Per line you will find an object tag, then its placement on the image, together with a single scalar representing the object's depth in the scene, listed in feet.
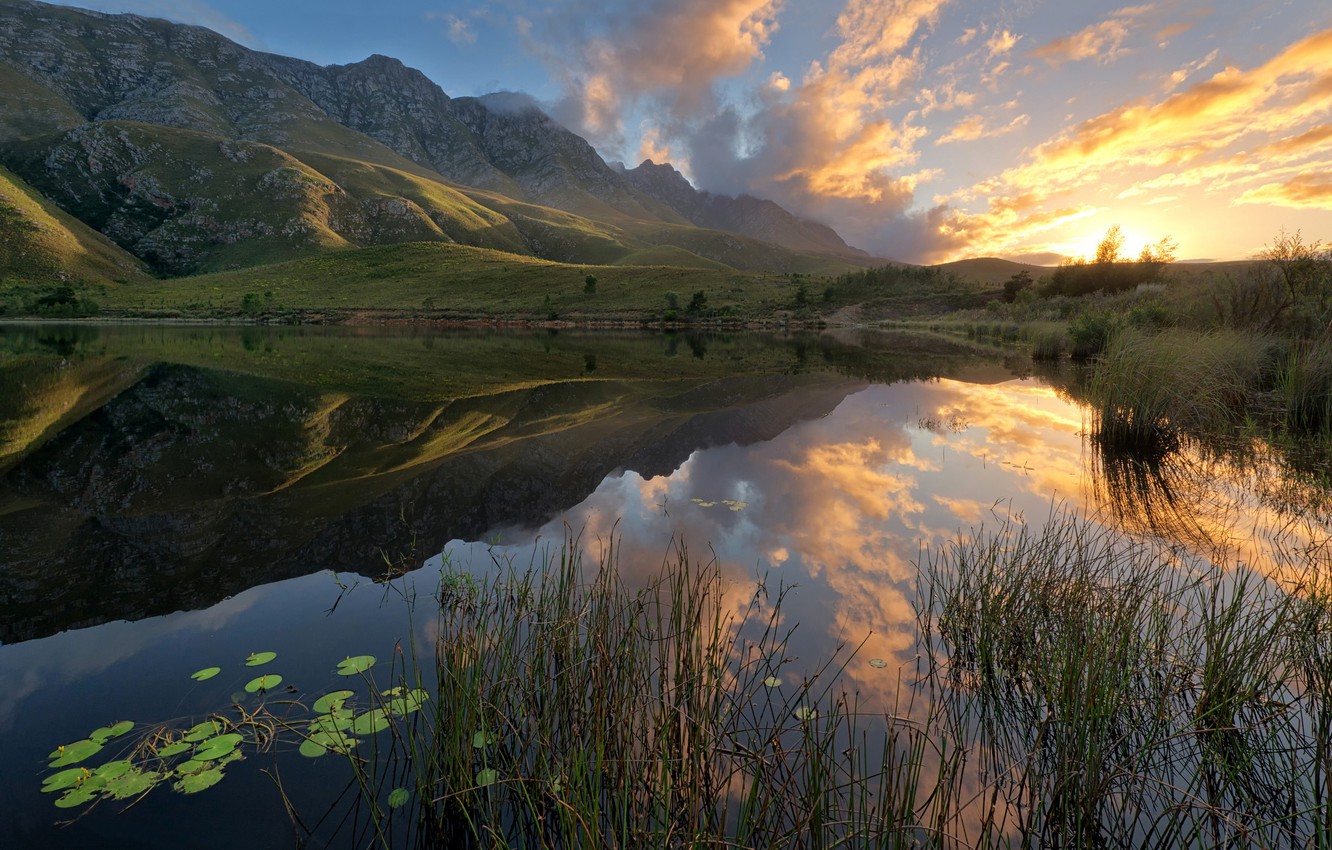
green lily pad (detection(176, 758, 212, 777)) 12.69
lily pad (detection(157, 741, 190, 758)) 13.25
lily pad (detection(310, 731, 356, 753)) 13.38
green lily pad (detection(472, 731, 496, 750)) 12.80
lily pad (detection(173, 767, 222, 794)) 12.33
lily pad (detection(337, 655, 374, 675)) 16.56
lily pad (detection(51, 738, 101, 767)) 12.91
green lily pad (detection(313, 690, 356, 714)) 14.59
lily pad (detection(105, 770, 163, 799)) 12.11
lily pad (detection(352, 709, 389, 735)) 13.73
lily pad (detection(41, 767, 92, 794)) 12.23
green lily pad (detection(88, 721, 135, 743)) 13.73
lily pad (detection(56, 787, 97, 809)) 11.82
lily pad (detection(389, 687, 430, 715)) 13.96
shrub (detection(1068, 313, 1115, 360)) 100.67
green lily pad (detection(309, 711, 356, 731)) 13.82
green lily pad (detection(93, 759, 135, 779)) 12.55
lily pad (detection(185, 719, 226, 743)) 13.69
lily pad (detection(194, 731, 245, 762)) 13.17
